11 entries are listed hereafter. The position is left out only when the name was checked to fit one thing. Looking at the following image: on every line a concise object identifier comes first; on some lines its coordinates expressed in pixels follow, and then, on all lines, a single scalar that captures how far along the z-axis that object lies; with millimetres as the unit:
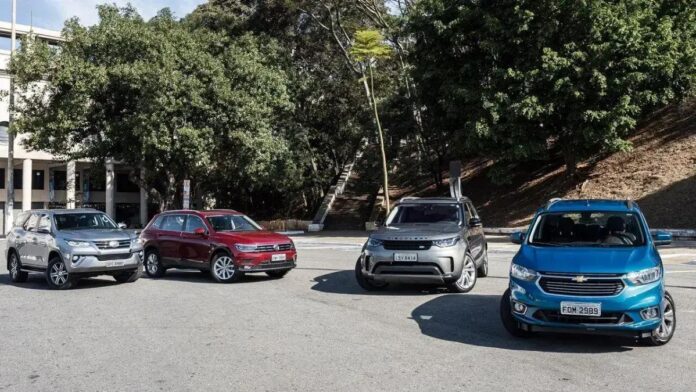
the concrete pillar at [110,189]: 52922
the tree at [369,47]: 28547
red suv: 13047
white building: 51969
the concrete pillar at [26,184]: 51894
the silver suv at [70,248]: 12406
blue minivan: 6766
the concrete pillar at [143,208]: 60625
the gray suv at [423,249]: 10547
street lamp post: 36312
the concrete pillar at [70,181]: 52256
